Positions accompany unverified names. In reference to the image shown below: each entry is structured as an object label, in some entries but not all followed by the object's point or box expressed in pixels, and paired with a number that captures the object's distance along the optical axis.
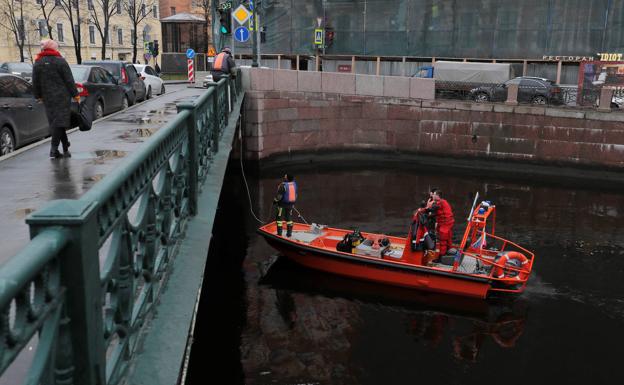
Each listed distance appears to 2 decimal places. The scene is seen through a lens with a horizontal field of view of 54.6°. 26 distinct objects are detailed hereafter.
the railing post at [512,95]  25.20
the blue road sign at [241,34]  17.92
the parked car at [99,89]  14.28
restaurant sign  31.39
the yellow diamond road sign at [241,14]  17.95
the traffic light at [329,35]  36.34
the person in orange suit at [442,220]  12.80
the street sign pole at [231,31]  18.52
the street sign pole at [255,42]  19.77
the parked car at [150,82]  22.04
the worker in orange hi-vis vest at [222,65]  15.77
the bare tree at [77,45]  39.22
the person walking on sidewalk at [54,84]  7.71
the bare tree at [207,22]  54.75
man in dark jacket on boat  14.40
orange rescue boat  12.45
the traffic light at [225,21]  18.36
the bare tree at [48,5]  53.06
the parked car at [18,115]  9.91
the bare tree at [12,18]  45.98
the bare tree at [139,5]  47.97
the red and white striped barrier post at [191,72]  31.19
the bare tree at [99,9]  53.66
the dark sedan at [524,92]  25.89
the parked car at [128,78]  18.51
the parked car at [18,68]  22.98
